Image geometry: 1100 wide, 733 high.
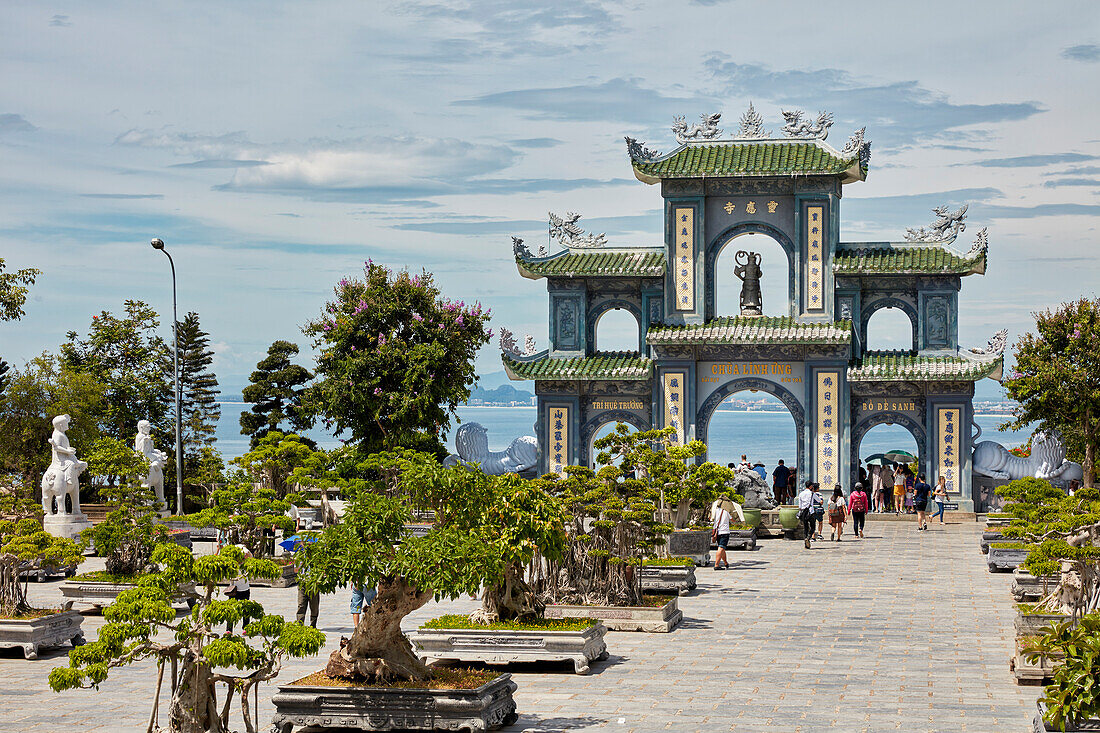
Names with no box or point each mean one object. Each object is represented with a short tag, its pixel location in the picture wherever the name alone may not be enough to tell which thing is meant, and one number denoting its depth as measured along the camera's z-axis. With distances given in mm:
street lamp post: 36453
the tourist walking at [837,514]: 33344
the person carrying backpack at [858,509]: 34188
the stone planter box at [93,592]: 22641
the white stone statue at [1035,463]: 41156
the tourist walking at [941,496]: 38416
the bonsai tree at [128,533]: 23328
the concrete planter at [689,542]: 28625
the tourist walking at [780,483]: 40219
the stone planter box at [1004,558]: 26703
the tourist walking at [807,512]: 32250
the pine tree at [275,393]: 48969
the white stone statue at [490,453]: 47125
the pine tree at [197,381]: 48719
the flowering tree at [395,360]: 41031
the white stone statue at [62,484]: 31812
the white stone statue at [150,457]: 36438
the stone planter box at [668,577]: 23825
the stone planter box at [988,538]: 29505
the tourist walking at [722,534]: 28000
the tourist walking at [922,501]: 36750
